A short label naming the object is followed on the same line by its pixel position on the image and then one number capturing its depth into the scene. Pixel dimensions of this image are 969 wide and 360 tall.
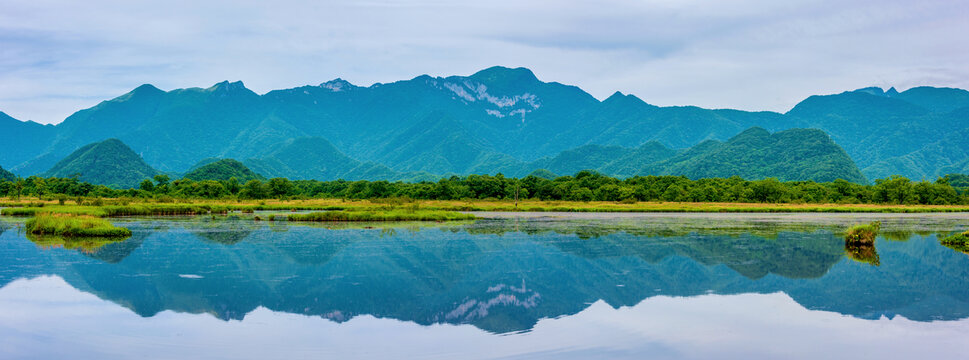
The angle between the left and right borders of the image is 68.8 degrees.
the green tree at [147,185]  112.10
